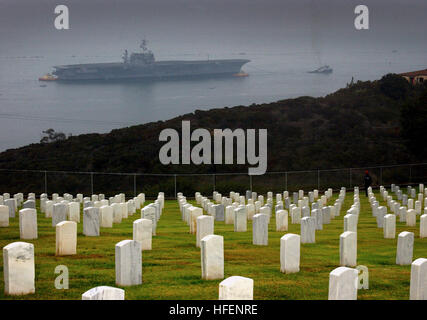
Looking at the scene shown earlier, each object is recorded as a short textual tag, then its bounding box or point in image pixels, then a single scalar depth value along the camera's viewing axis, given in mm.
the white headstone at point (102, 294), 8797
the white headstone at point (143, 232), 16297
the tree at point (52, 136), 84619
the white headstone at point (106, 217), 22219
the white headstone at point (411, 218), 25672
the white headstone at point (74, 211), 23219
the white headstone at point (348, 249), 15018
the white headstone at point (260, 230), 18500
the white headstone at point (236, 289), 9484
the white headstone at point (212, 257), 12875
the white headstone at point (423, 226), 21828
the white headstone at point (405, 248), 15436
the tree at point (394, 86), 91625
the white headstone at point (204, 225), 17516
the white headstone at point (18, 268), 11492
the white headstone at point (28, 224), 18016
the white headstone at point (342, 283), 10195
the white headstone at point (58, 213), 21594
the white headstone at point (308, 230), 18922
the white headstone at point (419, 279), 11211
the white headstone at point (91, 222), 19047
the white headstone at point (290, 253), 13719
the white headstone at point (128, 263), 12125
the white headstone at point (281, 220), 22312
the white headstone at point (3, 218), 21297
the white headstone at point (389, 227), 21578
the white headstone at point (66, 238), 15297
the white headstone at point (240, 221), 22500
